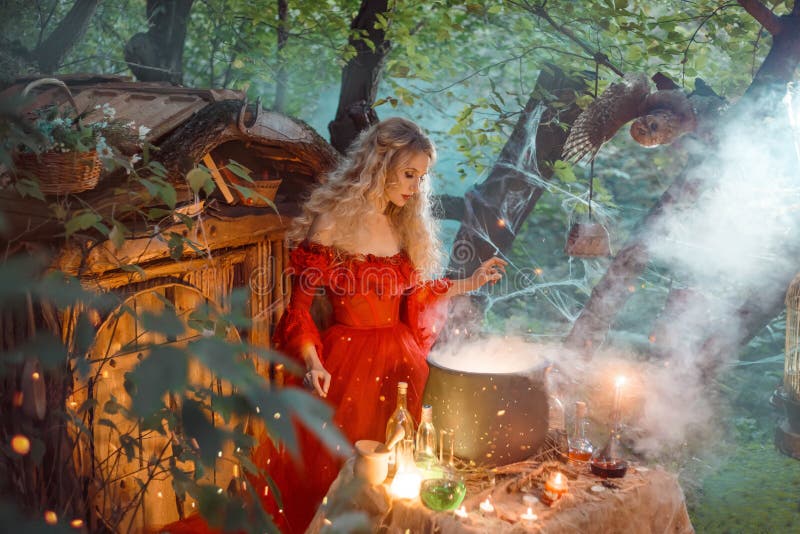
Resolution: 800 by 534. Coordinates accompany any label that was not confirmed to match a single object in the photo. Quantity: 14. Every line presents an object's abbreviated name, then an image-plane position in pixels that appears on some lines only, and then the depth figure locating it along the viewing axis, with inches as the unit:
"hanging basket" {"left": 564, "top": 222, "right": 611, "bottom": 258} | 133.0
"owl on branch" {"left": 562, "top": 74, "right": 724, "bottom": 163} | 145.8
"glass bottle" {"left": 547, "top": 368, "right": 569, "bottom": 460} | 107.7
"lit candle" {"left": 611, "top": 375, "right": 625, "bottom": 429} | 107.5
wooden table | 90.7
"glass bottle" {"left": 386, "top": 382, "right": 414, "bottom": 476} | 100.6
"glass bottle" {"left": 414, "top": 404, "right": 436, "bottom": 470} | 101.8
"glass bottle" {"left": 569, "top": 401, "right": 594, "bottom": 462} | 107.6
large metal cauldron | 100.7
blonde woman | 131.0
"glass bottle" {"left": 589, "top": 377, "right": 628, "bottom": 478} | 101.3
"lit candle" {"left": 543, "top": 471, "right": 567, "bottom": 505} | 94.3
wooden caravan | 109.4
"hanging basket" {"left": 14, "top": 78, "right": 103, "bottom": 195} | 89.5
